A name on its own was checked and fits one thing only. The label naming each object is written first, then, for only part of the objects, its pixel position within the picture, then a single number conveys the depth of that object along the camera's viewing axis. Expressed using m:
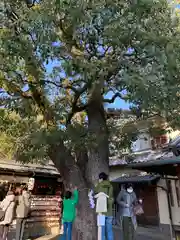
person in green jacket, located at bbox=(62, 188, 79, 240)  6.32
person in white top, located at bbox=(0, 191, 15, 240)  7.81
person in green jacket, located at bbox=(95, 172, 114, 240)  5.50
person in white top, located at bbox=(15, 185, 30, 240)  8.28
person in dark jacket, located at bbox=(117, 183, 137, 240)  6.84
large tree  5.45
